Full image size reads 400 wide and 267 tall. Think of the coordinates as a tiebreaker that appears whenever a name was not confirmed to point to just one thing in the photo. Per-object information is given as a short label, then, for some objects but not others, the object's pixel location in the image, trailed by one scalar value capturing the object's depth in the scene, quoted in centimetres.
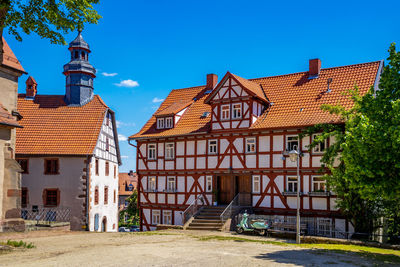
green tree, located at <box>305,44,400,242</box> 1552
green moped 2358
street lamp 1997
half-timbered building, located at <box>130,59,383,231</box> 2636
